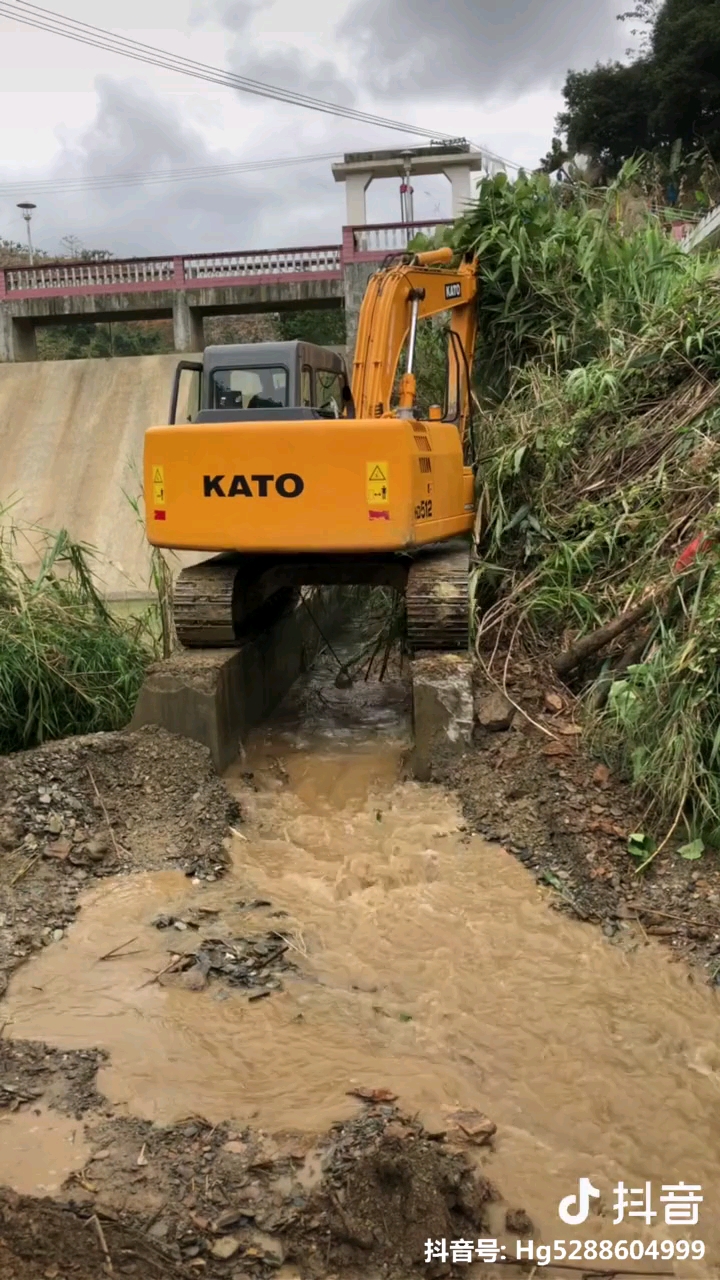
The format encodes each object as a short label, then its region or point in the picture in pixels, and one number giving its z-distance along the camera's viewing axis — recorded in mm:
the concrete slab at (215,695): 5242
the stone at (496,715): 5145
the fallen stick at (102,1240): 2074
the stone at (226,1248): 2180
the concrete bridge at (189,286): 16766
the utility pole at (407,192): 20375
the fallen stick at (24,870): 4090
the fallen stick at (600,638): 4785
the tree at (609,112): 27047
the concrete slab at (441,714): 5105
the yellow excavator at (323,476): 5105
